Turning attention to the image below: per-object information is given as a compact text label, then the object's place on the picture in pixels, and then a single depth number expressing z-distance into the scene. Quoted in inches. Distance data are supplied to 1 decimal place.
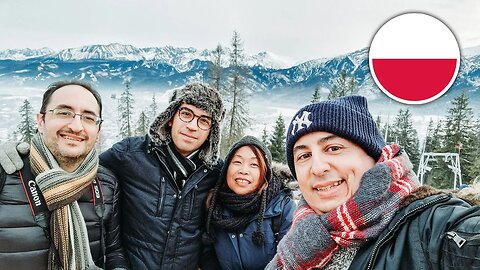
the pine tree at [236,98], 995.3
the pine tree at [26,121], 1316.4
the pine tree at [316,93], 1143.8
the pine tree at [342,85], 1119.3
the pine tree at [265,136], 1429.4
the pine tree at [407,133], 1604.3
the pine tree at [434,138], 1278.7
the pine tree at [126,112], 1540.4
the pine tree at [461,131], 1171.9
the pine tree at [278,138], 1139.5
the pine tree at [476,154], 1063.6
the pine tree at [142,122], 1428.4
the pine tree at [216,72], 1008.2
